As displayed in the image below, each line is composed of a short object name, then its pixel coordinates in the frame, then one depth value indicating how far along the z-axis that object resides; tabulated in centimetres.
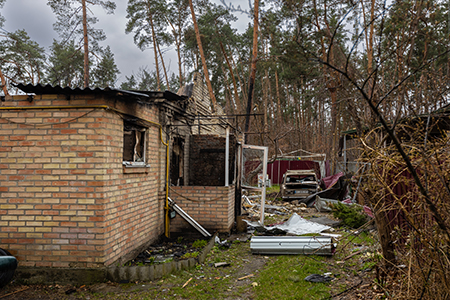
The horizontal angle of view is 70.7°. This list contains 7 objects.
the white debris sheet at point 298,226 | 811
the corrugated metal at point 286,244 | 610
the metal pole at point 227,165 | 763
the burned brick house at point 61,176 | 464
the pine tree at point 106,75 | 2112
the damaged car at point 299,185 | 1358
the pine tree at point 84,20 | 1420
